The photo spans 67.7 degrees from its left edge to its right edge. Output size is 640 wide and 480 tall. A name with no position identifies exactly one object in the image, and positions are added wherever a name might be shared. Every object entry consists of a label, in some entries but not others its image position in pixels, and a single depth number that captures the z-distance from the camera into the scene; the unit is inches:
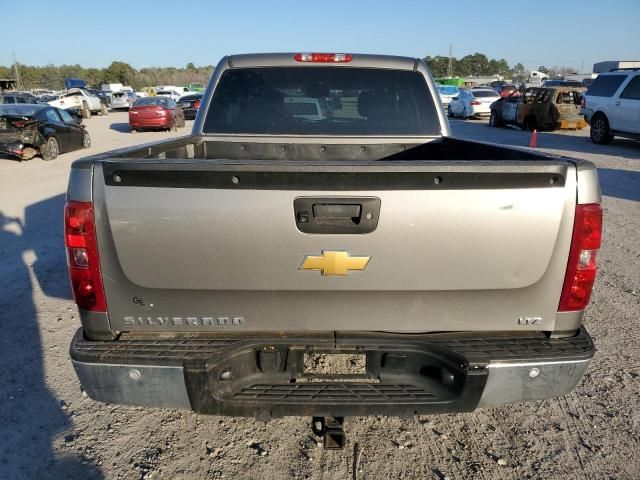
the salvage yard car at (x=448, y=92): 1509.6
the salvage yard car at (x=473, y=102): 1064.2
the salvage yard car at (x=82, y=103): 1211.6
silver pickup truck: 79.7
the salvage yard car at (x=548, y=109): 785.6
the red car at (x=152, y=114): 890.7
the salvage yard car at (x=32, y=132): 523.2
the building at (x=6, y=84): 1925.0
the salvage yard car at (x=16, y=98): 1043.1
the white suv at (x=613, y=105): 562.3
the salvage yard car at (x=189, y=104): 1217.8
